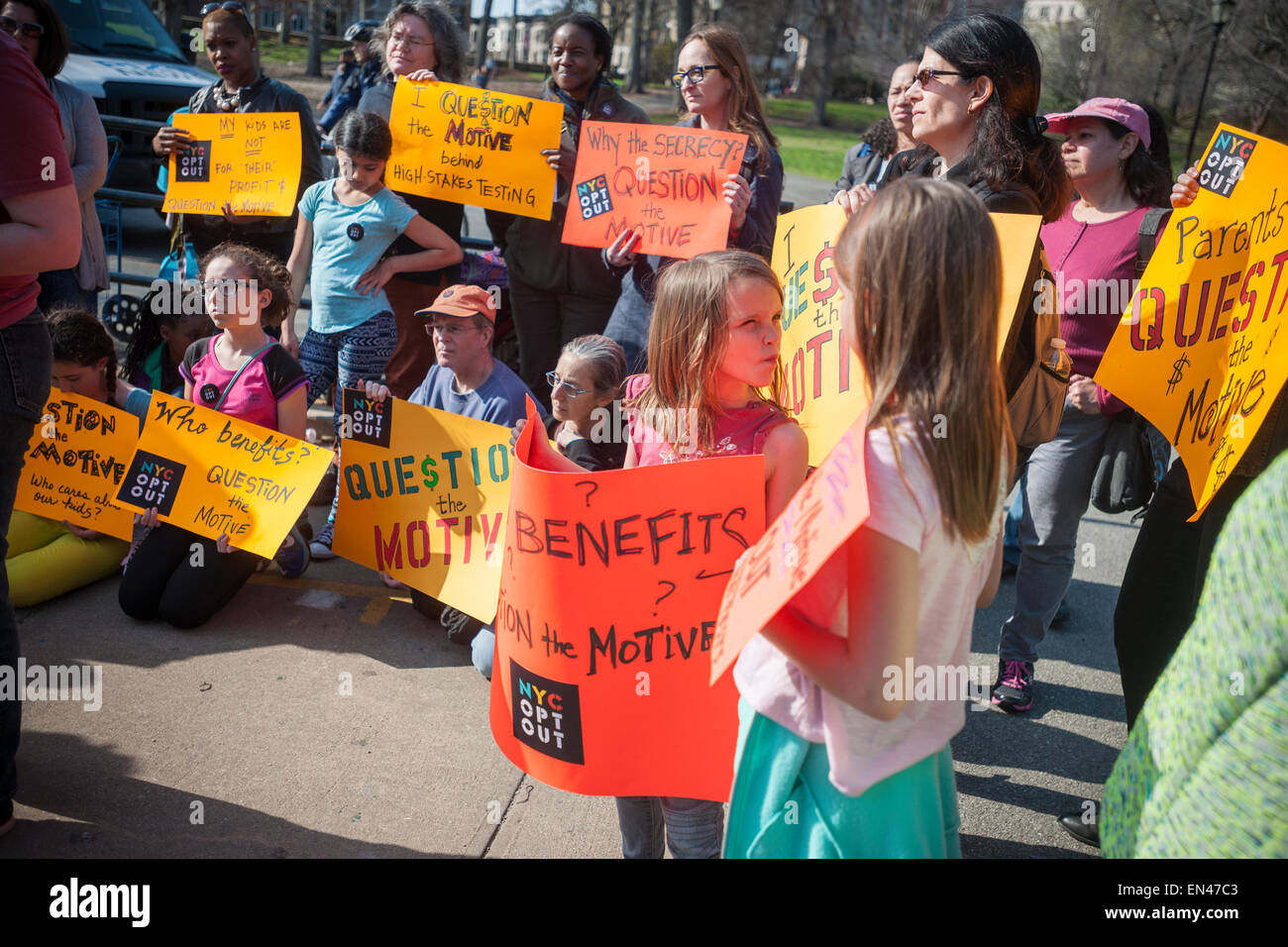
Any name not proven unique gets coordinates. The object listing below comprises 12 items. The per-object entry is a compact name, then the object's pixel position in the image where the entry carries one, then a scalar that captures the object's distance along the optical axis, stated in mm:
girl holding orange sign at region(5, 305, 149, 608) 4039
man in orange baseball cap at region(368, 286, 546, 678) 3994
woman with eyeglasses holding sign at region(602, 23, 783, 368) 4086
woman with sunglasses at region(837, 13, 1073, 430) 2736
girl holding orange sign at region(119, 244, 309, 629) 3951
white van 10102
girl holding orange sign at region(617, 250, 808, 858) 2260
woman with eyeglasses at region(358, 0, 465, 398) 4988
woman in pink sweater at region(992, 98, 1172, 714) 3504
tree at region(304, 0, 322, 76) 32875
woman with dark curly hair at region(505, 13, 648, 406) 4668
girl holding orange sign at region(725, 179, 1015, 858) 1495
